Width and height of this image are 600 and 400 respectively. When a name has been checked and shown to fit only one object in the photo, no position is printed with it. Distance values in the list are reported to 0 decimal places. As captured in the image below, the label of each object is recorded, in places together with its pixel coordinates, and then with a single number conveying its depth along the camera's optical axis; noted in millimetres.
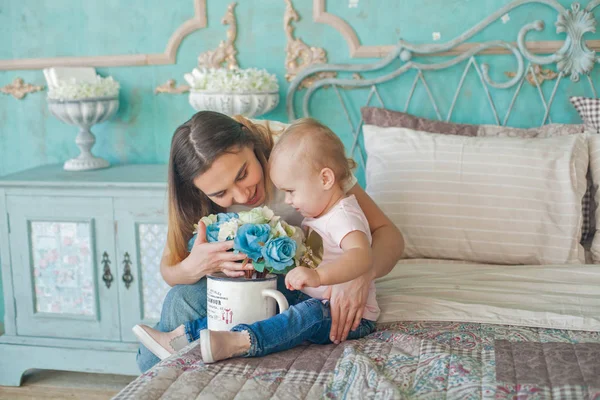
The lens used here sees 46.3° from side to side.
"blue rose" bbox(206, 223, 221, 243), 1690
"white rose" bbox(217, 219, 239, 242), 1625
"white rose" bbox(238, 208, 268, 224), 1593
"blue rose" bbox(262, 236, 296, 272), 1520
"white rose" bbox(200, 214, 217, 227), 1711
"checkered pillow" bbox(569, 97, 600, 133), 2367
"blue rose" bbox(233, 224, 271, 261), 1541
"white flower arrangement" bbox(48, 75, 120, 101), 2803
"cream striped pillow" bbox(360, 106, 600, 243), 2240
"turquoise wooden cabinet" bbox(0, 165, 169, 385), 2684
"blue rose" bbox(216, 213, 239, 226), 1662
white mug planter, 1562
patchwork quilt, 1320
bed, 1363
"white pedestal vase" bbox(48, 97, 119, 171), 2807
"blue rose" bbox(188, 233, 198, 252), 1847
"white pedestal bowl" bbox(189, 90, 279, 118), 2635
